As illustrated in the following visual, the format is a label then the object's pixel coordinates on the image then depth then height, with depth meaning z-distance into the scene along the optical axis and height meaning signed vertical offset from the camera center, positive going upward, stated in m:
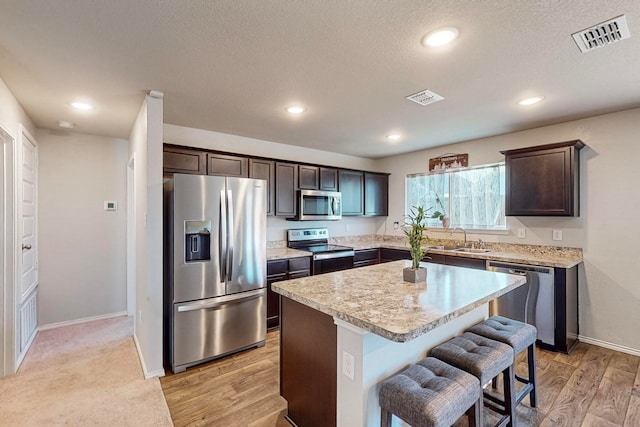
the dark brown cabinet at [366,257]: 4.58 -0.67
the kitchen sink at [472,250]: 3.83 -0.48
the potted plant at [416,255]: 2.07 -0.28
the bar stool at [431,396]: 1.28 -0.81
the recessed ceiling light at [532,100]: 2.72 +1.03
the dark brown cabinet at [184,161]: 3.18 +0.58
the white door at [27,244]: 2.85 -0.31
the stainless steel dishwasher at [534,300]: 3.04 -0.90
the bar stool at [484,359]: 1.62 -0.80
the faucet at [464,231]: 4.34 -0.25
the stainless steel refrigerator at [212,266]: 2.71 -0.49
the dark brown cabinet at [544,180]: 3.20 +0.37
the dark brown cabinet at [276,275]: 3.55 -0.73
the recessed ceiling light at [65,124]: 3.40 +1.03
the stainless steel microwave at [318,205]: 4.24 +0.13
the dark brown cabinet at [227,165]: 3.48 +0.58
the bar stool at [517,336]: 1.93 -0.79
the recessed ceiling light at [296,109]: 2.98 +1.05
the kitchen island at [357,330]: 1.45 -0.63
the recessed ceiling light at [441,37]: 1.72 +1.03
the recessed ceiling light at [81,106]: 2.81 +1.03
